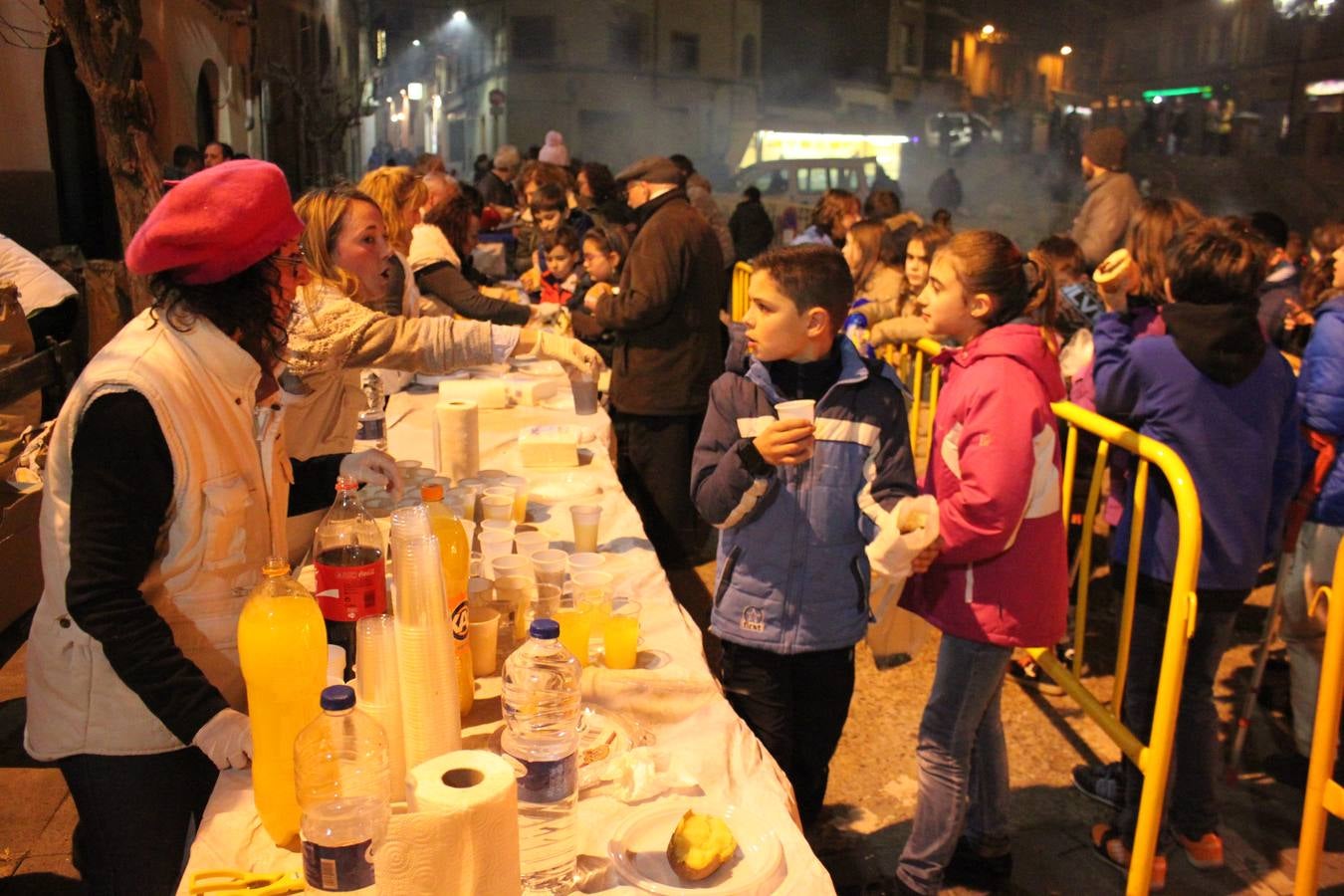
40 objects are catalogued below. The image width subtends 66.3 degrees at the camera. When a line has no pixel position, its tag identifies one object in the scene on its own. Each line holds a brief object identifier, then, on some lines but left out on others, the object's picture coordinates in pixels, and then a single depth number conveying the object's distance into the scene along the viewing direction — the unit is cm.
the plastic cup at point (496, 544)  279
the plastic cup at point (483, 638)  229
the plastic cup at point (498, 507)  312
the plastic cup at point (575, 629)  239
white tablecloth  174
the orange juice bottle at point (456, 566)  205
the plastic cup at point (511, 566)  249
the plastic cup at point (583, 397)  421
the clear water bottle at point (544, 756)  162
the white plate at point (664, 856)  169
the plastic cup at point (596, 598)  247
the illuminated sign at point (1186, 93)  3559
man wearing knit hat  706
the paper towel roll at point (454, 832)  132
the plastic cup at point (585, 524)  311
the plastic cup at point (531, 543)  291
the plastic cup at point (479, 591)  236
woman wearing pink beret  182
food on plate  170
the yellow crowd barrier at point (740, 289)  971
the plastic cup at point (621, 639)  243
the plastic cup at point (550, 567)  256
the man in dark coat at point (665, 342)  538
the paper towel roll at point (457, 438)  366
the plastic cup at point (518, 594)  245
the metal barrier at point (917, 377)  533
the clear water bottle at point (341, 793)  144
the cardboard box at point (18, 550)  338
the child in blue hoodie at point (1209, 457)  330
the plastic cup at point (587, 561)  271
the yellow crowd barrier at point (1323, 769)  242
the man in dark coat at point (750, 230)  1316
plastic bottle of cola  204
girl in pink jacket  281
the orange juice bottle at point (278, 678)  169
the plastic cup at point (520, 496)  340
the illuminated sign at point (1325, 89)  2861
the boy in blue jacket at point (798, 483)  280
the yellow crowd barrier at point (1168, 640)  280
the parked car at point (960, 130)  3791
